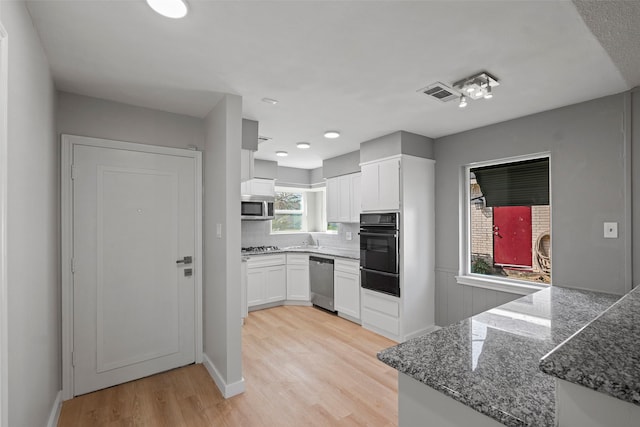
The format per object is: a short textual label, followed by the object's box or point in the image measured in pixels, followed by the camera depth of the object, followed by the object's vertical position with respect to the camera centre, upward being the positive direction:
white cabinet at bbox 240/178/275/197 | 4.80 +0.45
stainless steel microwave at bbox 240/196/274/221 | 4.75 +0.12
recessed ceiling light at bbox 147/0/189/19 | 1.43 +0.99
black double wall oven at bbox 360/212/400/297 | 3.54 -0.46
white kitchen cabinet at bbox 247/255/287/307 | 4.55 -0.98
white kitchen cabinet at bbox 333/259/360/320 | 4.12 -1.01
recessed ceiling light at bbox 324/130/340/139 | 3.54 +0.95
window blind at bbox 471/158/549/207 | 3.07 +0.33
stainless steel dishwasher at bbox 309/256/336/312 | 4.55 -1.02
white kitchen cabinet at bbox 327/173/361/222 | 4.50 +0.26
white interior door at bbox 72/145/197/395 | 2.44 -0.41
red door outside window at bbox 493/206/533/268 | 3.20 -0.24
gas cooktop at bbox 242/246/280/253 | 5.01 -0.56
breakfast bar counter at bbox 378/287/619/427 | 0.89 -0.56
